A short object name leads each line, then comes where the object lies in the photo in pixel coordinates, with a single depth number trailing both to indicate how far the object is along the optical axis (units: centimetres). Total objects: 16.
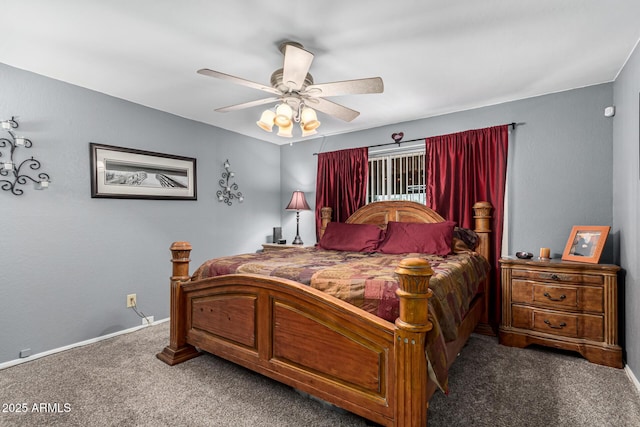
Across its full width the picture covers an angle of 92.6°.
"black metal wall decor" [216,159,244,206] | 402
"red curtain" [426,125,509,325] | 311
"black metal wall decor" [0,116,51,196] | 237
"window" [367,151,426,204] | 374
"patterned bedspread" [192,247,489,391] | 149
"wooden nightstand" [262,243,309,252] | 410
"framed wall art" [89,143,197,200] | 290
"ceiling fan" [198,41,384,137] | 183
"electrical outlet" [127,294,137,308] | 308
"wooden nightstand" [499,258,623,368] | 230
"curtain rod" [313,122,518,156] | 370
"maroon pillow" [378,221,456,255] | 291
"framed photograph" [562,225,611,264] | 246
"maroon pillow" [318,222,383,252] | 323
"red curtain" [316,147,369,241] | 408
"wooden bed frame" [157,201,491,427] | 134
